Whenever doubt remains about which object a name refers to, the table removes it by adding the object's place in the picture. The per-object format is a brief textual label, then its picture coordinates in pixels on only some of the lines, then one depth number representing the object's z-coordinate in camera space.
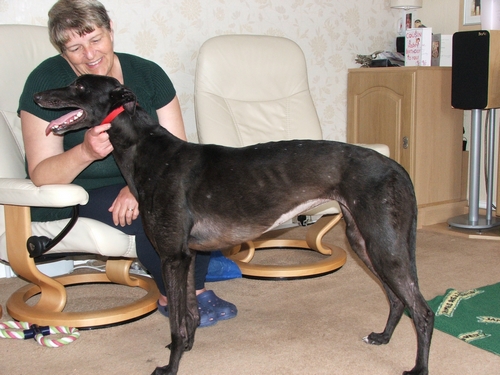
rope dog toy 2.05
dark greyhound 1.64
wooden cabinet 3.70
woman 1.98
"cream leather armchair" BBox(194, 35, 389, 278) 2.91
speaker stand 3.61
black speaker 3.43
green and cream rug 2.03
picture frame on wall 3.97
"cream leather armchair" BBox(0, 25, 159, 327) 2.00
